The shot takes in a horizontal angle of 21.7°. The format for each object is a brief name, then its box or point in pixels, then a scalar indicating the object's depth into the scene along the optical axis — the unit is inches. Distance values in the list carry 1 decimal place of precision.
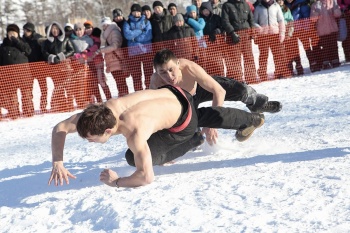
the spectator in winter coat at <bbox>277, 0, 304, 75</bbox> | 606.9
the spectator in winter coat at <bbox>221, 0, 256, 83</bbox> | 584.4
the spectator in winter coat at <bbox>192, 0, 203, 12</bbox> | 602.1
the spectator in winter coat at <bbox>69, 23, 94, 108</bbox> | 576.1
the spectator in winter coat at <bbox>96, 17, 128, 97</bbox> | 581.8
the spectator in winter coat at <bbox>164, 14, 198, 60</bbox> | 575.0
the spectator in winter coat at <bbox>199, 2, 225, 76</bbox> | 585.0
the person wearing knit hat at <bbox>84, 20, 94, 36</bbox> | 607.9
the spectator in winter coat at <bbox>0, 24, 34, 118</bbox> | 558.8
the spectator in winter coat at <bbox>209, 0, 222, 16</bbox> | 597.0
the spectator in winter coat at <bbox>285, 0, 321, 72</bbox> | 612.6
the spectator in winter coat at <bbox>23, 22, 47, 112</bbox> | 571.4
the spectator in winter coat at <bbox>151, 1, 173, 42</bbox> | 575.0
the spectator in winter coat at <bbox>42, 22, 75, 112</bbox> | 569.3
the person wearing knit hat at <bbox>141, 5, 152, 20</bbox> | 587.0
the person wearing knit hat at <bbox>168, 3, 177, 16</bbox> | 582.3
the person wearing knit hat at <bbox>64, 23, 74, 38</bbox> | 615.8
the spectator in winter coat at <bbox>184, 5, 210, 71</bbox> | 581.8
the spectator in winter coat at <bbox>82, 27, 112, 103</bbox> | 580.8
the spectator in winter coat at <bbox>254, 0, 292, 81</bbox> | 599.1
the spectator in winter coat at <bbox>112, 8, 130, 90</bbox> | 583.9
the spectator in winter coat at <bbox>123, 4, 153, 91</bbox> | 573.5
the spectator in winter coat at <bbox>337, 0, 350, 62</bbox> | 607.9
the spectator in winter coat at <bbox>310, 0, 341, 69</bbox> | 607.4
